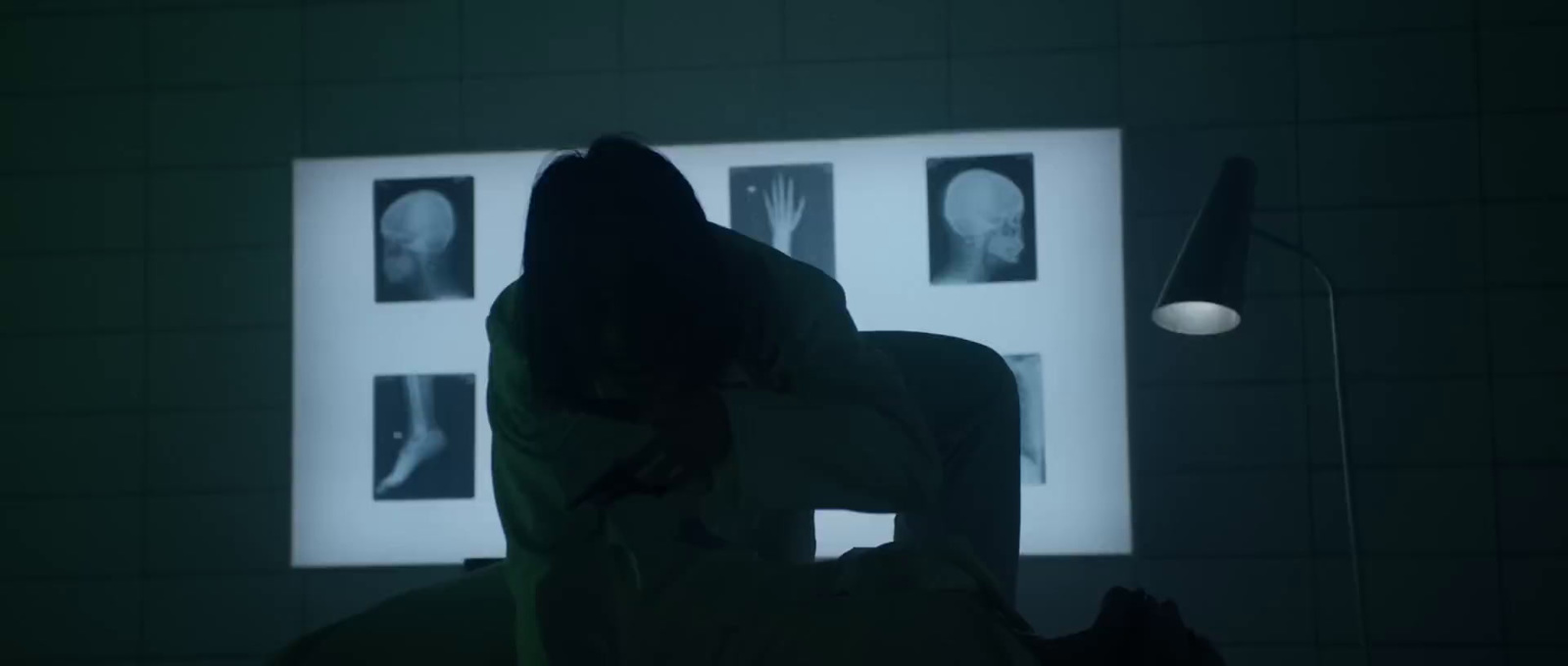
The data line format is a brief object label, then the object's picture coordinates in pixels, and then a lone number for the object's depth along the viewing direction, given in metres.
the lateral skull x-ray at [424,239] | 3.43
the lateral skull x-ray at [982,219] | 3.28
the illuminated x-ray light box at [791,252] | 3.25
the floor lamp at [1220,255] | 2.57
